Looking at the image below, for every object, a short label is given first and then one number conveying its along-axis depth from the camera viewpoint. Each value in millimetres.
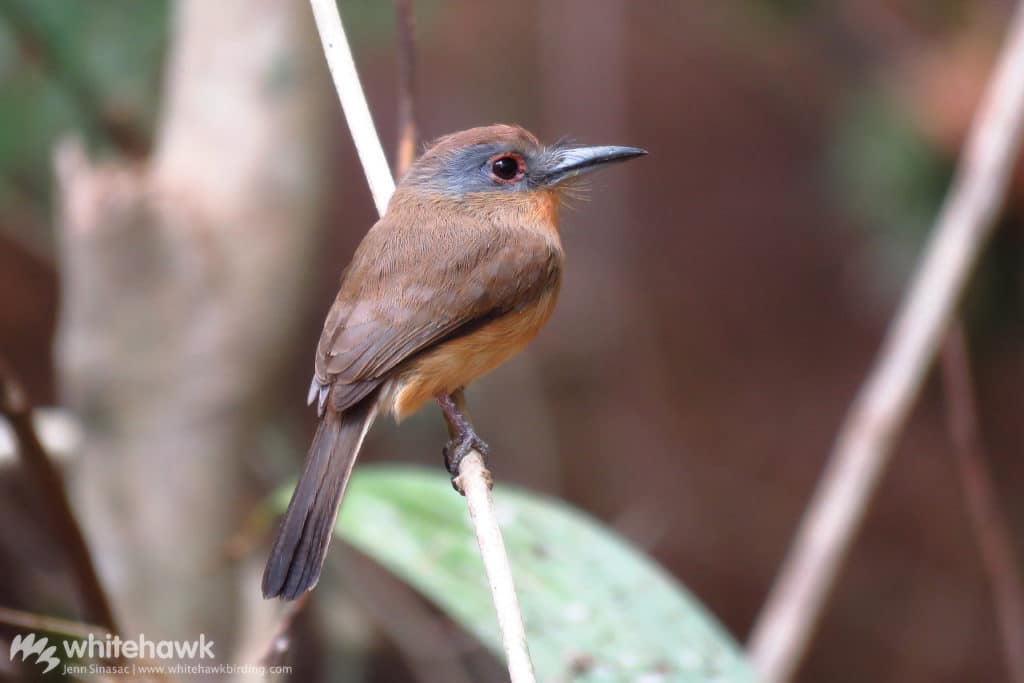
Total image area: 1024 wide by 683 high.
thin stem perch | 3590
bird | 4719
